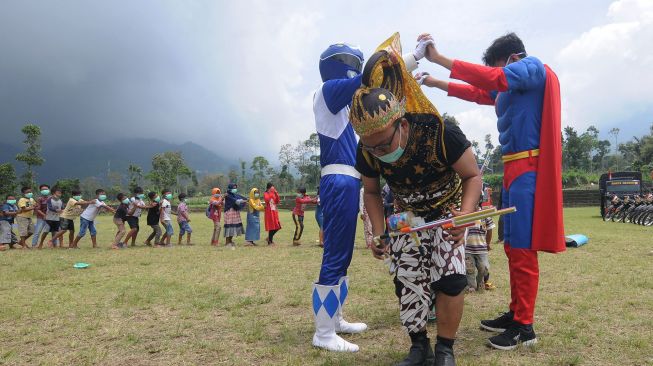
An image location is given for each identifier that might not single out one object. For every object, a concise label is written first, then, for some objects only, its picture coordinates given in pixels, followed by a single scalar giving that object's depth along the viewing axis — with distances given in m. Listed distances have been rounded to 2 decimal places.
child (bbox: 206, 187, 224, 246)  12.22
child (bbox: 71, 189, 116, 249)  11.55
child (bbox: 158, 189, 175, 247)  11.87
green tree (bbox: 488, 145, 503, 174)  64.91
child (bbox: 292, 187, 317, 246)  12.04
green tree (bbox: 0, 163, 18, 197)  33.97
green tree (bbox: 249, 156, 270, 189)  78.94
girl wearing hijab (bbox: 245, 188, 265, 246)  11.70
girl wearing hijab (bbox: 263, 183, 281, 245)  12.11
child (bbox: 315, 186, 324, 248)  10.90
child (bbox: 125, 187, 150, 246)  11.71
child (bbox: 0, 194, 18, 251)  11.45
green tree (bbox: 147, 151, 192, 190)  65.50
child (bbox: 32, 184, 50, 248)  11.73
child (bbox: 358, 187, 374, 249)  9.43
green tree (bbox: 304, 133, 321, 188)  80.07
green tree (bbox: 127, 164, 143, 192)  61.84
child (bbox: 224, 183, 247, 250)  11.64
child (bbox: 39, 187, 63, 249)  11.49
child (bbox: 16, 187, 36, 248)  11.97
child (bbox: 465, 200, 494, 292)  4.97
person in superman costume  3.08
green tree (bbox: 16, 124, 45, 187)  34.75
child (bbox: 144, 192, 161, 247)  12.04
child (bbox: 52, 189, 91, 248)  11.53
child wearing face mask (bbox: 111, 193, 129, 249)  11.62
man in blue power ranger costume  3.17
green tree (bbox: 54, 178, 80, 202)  46.41
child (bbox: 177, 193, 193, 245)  12.25
